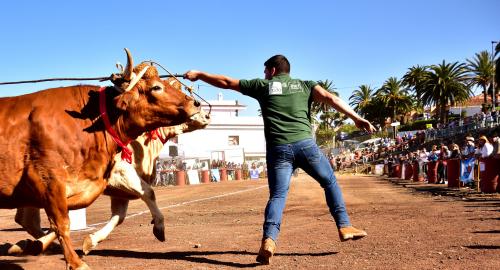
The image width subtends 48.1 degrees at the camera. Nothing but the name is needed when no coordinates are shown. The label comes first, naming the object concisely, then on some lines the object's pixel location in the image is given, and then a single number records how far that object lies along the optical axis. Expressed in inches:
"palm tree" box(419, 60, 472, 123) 3095.5
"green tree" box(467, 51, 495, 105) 3043.8
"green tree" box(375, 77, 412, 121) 3976.4
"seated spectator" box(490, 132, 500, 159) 625.3
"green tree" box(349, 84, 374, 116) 4529.0
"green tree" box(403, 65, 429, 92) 3287.4
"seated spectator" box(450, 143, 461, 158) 855.7
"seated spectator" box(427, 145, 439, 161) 1039.1
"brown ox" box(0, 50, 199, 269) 195.3
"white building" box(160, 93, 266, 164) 2502.5
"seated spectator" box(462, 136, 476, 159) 768.3
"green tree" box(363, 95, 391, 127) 4104.3
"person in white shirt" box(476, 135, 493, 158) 667.4
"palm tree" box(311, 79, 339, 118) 4399.6
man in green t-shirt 228.2
